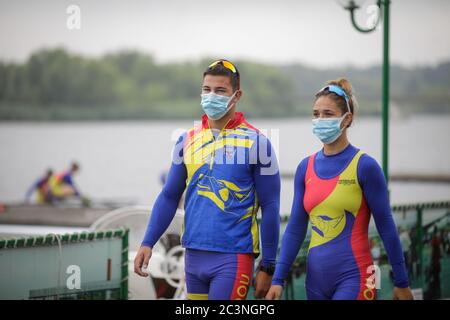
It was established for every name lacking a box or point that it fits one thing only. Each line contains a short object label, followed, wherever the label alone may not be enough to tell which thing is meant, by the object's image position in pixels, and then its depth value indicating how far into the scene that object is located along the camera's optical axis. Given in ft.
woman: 33.09
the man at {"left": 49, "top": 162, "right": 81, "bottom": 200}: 171.12
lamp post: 61.46
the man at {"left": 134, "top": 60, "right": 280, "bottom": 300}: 33.12
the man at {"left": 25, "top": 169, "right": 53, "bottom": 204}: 171.53
